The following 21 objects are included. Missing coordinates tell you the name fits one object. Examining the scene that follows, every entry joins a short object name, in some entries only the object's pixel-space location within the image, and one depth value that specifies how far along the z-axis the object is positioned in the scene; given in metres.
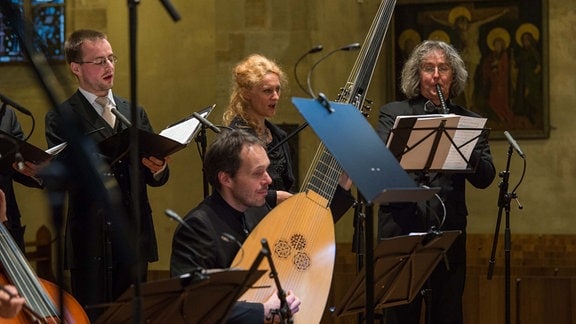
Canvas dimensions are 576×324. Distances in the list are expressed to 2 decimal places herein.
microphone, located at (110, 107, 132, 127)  9.40
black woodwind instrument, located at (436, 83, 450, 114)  10.55
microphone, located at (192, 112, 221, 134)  9.49
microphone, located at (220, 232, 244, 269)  6.55
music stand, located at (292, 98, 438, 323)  6.59
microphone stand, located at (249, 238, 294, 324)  6.40
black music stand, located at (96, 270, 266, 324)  6.34
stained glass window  19.19
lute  7.95
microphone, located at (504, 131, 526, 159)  11.55
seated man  7.72
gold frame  17.93
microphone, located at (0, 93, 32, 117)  8.24
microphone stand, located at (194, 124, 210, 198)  10.80
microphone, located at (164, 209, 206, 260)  6.00
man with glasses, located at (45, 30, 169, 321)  9.55
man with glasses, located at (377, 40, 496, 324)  10.61
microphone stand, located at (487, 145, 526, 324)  11.53
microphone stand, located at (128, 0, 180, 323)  4.96
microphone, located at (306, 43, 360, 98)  7.43
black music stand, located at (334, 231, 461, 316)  8.07
